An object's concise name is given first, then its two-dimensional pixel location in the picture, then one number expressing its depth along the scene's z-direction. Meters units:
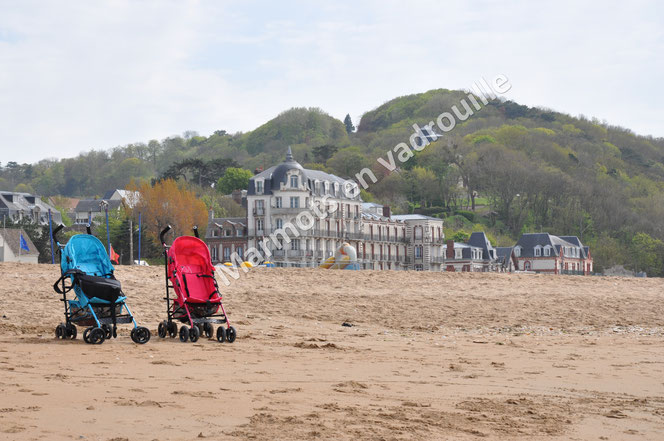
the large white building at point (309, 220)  69.00
